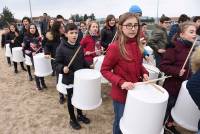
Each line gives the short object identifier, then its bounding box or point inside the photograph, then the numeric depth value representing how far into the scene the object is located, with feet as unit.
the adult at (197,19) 9.77
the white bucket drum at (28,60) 10.57
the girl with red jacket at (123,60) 4.17
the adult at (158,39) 8.74
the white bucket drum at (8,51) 14.03
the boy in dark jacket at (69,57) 5.92
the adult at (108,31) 9.21
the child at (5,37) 14.35
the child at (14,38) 12.71
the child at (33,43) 10.08
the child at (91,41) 8.49
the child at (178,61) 5.05
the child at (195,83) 3.30
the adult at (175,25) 9.60
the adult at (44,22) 17.12
